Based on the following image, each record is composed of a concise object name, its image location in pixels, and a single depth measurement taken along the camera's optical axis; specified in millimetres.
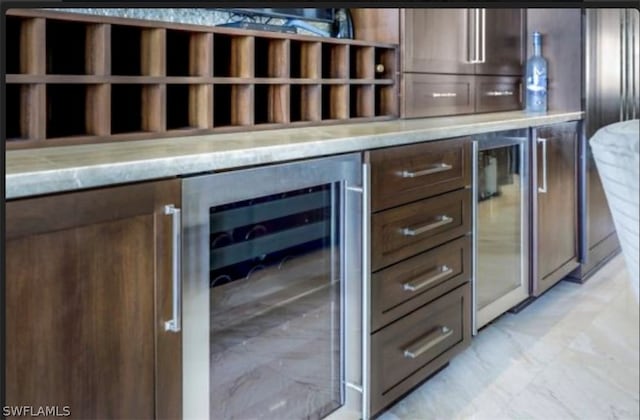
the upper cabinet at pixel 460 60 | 2117
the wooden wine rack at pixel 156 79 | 1110
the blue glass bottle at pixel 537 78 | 2736
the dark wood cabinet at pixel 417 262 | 1497
